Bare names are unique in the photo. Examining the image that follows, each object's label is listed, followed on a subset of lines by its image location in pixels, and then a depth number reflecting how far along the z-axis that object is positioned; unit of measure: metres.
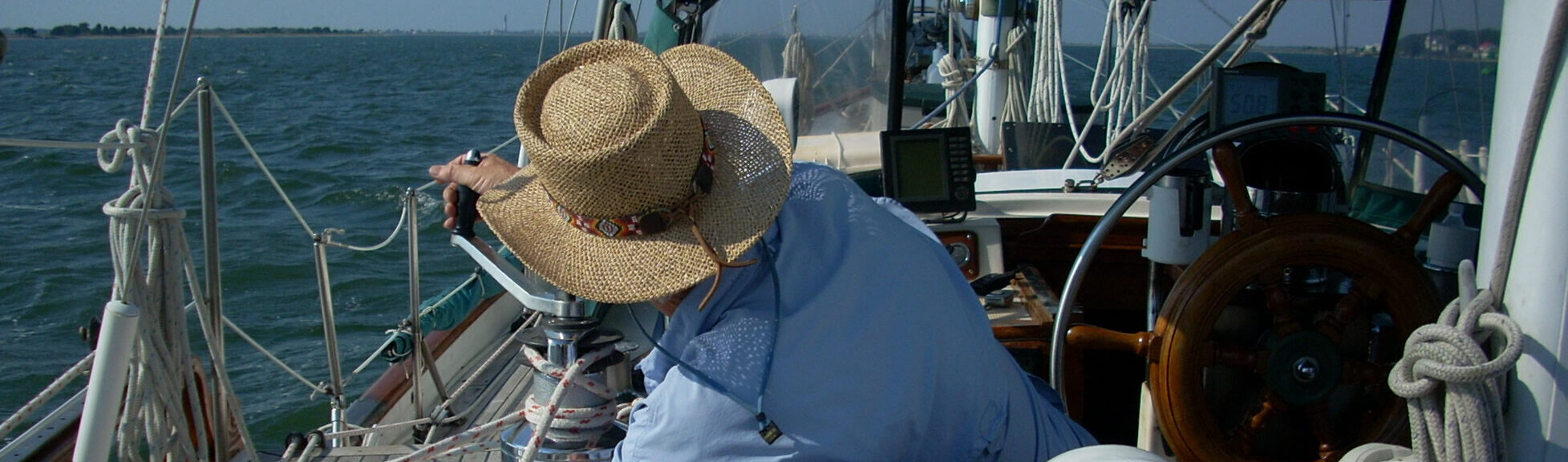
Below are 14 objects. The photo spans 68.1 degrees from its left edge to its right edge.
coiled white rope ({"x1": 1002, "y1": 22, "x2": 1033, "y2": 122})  5.10
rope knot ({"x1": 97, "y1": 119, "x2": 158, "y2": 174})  1.80
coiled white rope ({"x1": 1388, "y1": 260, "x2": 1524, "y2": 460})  1.10
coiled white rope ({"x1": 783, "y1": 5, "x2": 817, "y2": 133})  3.88
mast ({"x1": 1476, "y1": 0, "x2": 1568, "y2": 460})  1.11
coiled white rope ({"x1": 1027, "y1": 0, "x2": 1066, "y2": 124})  4.91
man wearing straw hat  1.27
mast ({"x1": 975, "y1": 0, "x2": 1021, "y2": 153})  5.00
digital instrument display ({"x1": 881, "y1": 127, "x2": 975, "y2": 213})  2.94
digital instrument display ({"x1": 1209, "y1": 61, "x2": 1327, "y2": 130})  2.21
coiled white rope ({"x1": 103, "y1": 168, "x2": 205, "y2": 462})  1.82
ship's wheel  1.88
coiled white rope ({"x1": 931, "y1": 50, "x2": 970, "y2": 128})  5.30
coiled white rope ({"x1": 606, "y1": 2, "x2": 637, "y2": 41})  2.90
